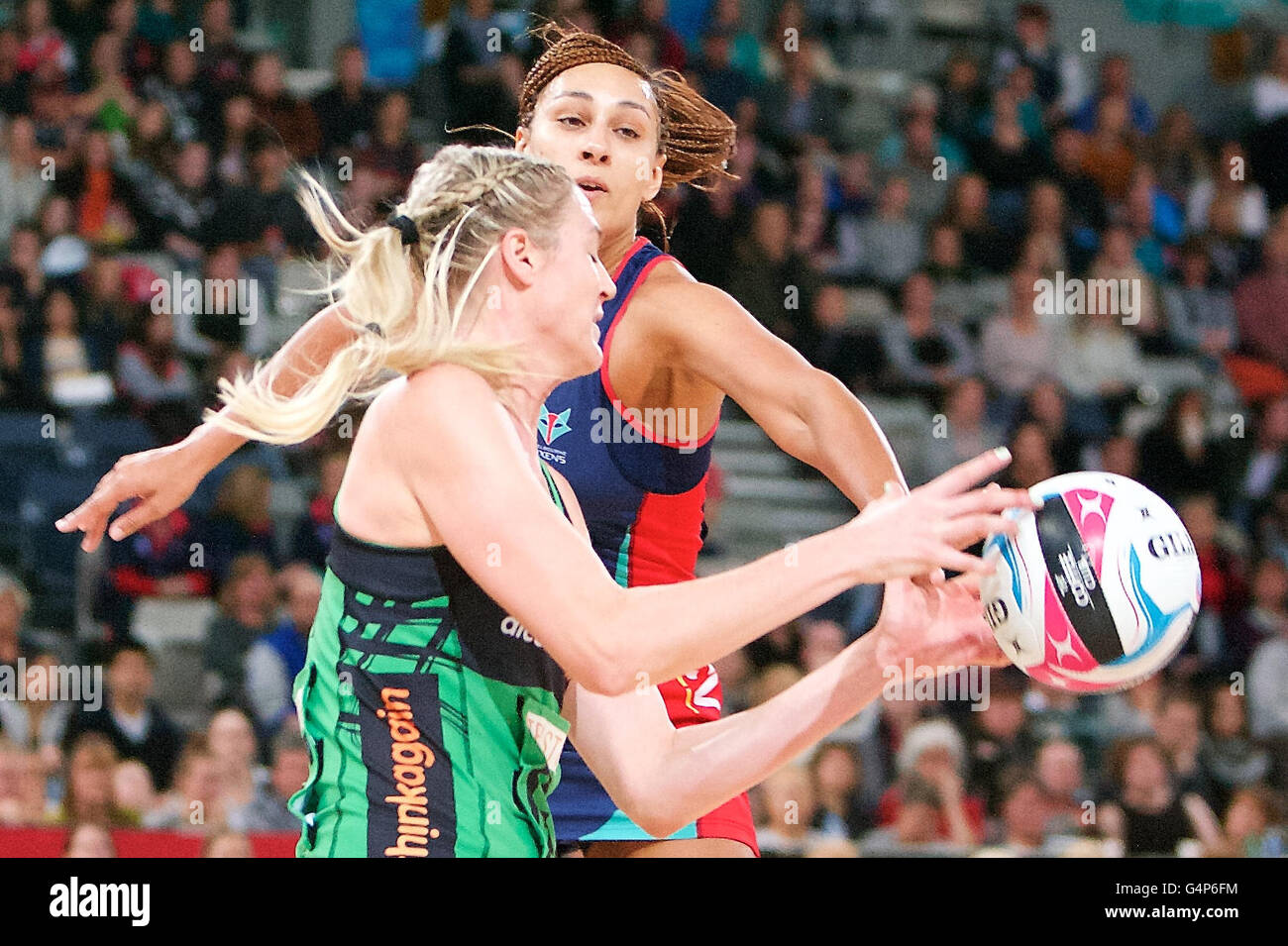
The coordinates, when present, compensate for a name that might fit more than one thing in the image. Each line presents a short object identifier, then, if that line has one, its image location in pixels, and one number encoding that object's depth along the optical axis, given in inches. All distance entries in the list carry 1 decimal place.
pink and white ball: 95.5
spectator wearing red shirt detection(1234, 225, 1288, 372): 284.2
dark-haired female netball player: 119.3
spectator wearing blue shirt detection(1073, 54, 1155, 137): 311.4
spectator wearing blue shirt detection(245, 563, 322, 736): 221.5
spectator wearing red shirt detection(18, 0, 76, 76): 286.0
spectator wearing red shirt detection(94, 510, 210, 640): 233.5
